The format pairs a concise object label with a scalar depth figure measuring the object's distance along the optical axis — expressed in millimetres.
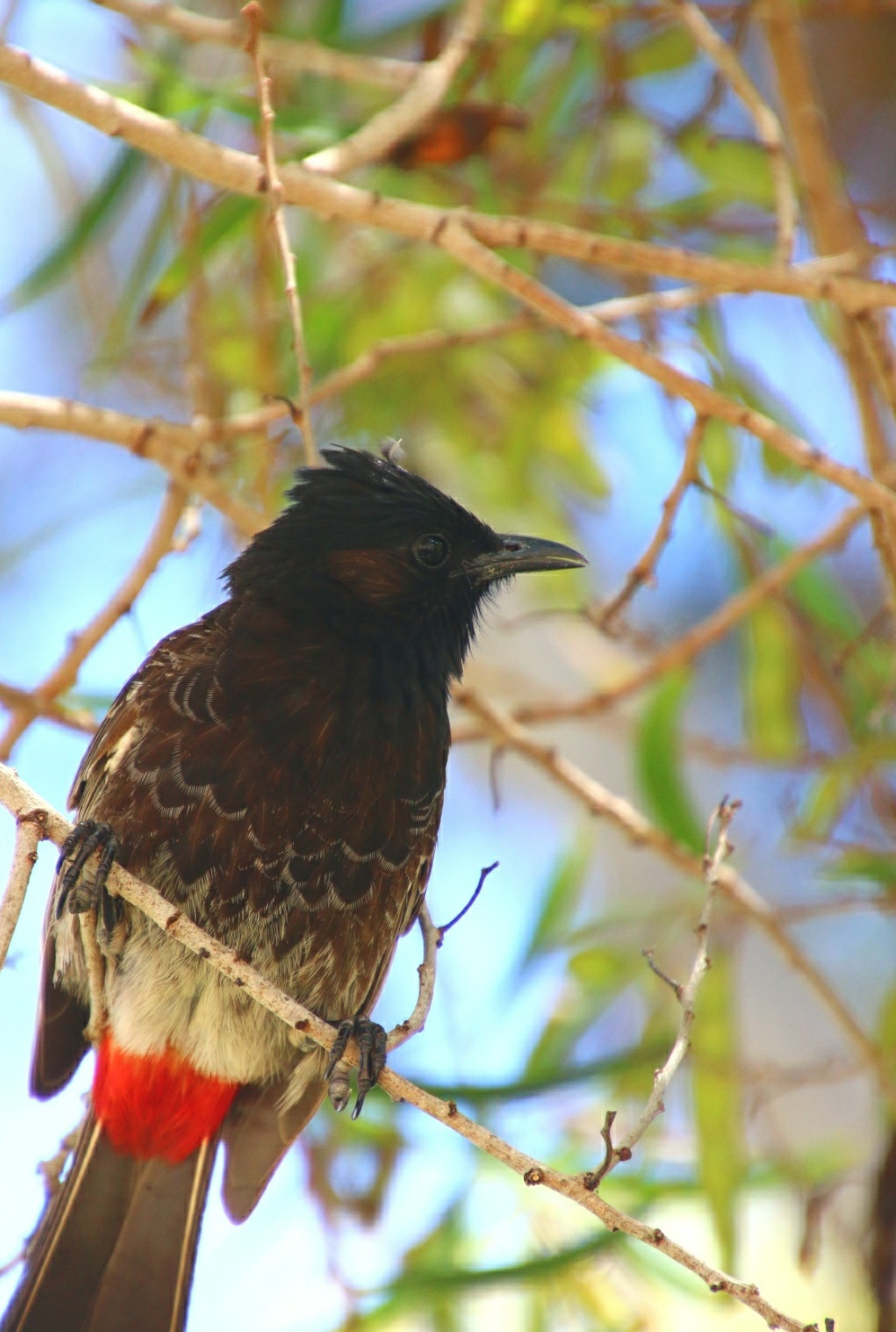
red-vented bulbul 5895
